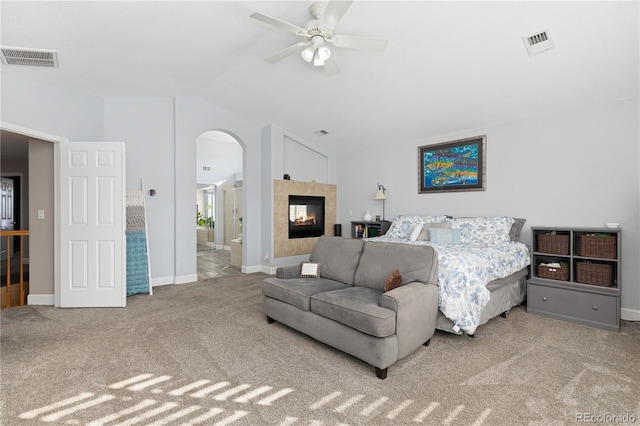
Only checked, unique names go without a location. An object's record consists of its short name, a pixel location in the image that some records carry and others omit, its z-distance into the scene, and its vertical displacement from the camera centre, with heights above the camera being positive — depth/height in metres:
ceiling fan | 2.54 +1.52
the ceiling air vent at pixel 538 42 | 2.94 +1.58
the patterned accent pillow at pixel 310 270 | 3.56 -0.64
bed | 2.93 -0.53
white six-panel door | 4.02 -0.14
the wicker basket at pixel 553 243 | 3.71 -0.38
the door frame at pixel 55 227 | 3.88 -0.16
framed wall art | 4.90 +0.74
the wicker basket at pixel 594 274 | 3.39 -0.68
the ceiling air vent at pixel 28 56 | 3.23 +1.64
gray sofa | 2.38 -0.74
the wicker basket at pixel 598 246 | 3.40 -0.38
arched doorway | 9.16 +0.73
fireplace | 6.50 -0.08
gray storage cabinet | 3.34 -0.73
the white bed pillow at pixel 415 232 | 4.56 -0.29
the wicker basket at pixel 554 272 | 3.68 -0.71
